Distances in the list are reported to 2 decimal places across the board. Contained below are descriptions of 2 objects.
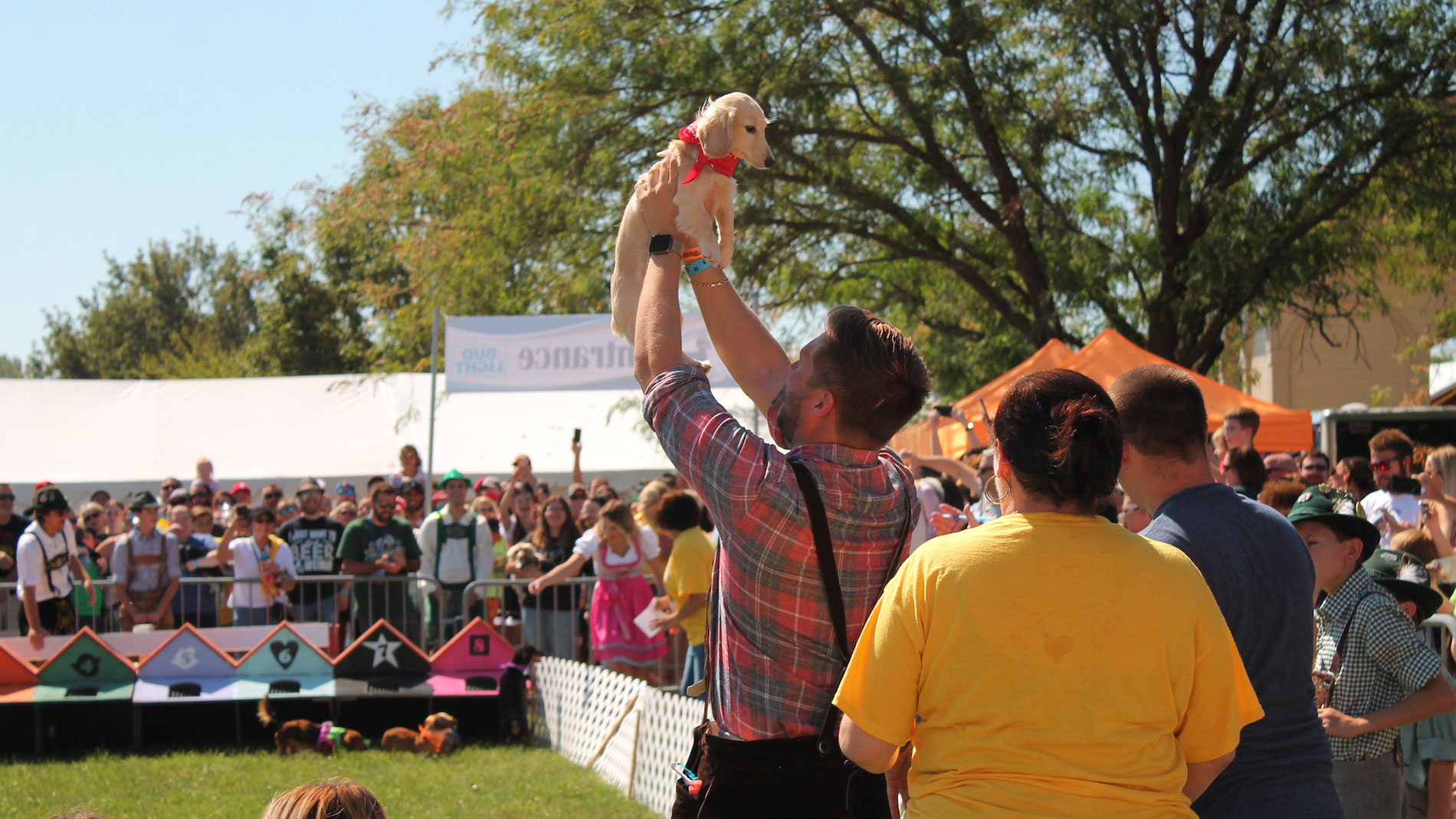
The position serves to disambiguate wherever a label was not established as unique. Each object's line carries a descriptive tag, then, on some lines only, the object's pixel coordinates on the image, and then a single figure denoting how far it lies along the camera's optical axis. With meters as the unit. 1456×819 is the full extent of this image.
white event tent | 21.83
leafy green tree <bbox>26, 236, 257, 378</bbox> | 56.75
